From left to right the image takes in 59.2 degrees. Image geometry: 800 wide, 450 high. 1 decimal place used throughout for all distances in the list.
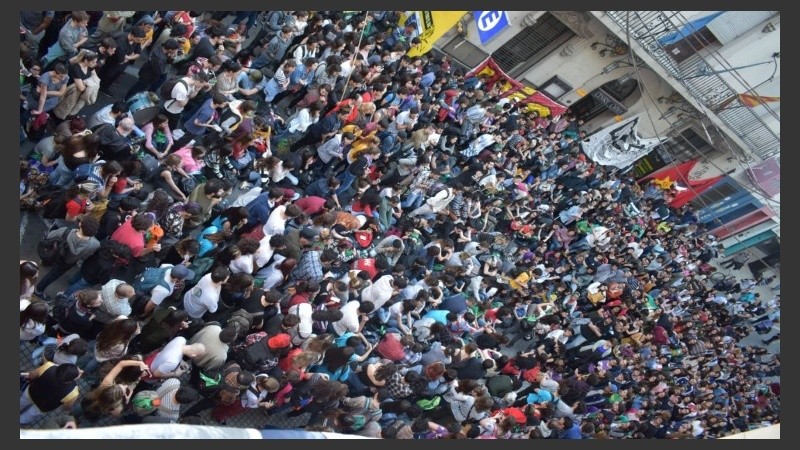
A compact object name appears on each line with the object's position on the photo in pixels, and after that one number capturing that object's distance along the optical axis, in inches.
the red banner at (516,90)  747.4
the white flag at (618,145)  847.1
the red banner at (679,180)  922.7
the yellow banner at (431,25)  609.6
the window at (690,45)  811.4
